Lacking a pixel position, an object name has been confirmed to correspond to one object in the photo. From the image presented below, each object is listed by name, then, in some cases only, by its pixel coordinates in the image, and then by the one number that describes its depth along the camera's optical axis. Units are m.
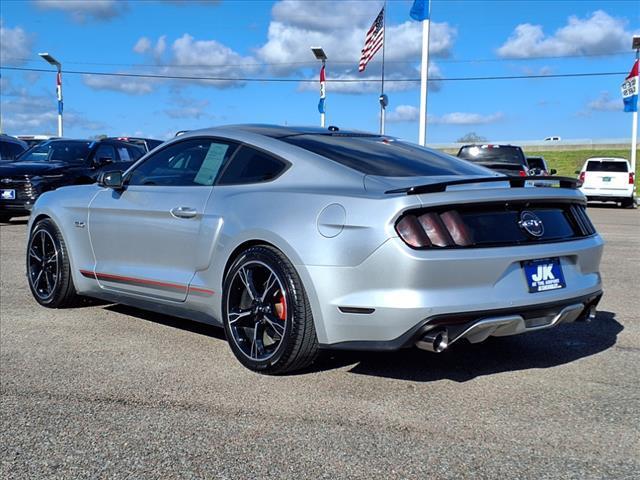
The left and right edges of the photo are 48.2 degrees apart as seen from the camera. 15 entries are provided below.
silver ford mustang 3.65
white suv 23.00
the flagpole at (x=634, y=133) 29.63
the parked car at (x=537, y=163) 22.41
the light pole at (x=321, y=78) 26.96
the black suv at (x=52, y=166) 12.59
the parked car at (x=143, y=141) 15.40
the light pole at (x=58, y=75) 34.91
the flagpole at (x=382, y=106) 26.30
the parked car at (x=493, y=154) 17.08
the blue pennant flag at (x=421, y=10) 18.95
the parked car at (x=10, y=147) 16.50
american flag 23.94
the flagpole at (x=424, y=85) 19.39
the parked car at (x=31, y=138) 26.92
